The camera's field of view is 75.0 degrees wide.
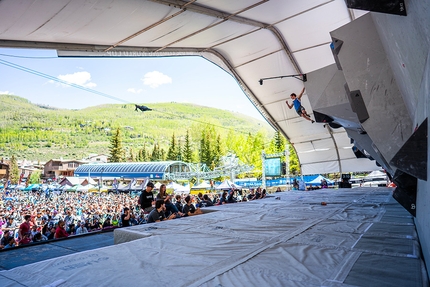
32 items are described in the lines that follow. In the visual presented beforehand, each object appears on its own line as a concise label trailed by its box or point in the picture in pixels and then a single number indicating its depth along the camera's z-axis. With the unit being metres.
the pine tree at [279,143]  52.41
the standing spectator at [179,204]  9.66
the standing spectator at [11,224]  13.89
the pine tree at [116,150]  66.38
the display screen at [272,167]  20.97
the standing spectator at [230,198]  12.59
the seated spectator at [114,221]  13.60
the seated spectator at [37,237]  8.09
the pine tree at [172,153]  70.88
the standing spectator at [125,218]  6.56
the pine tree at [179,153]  71.03
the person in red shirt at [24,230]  8.25
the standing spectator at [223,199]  13.11
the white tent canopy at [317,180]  24.46
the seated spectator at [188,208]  8.16
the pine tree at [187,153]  64.50
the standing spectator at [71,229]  9.76
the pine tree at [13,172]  80.61
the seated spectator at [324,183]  20.21
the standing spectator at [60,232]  6.80
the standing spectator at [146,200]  6.96
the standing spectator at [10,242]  7.85
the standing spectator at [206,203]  10.26
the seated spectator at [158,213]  6.25
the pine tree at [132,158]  96.06
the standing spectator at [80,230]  9.39
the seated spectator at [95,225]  12.10
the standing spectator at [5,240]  8.17
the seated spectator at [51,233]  8.41
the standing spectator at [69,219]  13.78
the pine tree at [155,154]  82.00
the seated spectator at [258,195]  13.39
